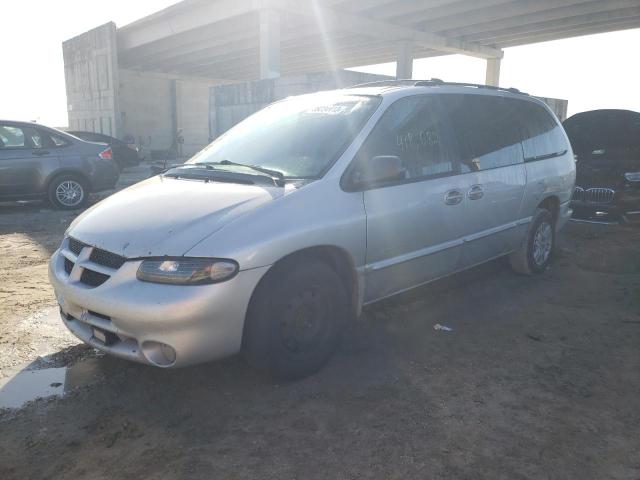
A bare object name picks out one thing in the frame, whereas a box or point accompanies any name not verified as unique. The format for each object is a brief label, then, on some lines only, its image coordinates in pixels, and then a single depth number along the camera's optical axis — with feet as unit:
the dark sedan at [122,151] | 55.29
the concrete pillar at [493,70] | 89.48
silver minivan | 8.80
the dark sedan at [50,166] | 28.09
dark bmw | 25.18
